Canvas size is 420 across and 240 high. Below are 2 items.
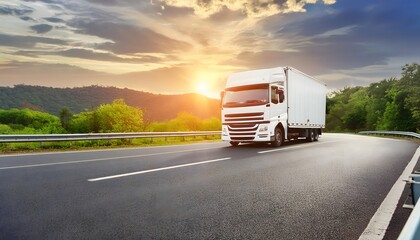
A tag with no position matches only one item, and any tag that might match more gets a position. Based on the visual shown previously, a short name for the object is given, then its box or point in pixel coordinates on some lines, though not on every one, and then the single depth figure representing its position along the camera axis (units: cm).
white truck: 1570
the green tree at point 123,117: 3775
